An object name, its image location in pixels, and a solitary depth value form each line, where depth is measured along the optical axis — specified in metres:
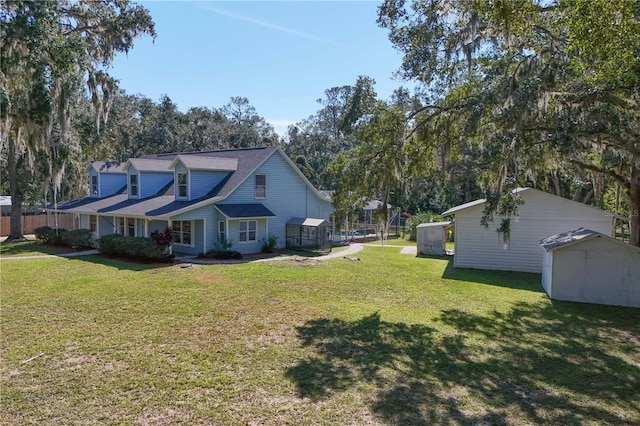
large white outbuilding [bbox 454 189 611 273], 15.42
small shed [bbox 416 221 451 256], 21.23
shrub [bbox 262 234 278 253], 20.56
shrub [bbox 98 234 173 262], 16.32
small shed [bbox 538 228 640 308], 10.98
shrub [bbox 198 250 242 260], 18.14
